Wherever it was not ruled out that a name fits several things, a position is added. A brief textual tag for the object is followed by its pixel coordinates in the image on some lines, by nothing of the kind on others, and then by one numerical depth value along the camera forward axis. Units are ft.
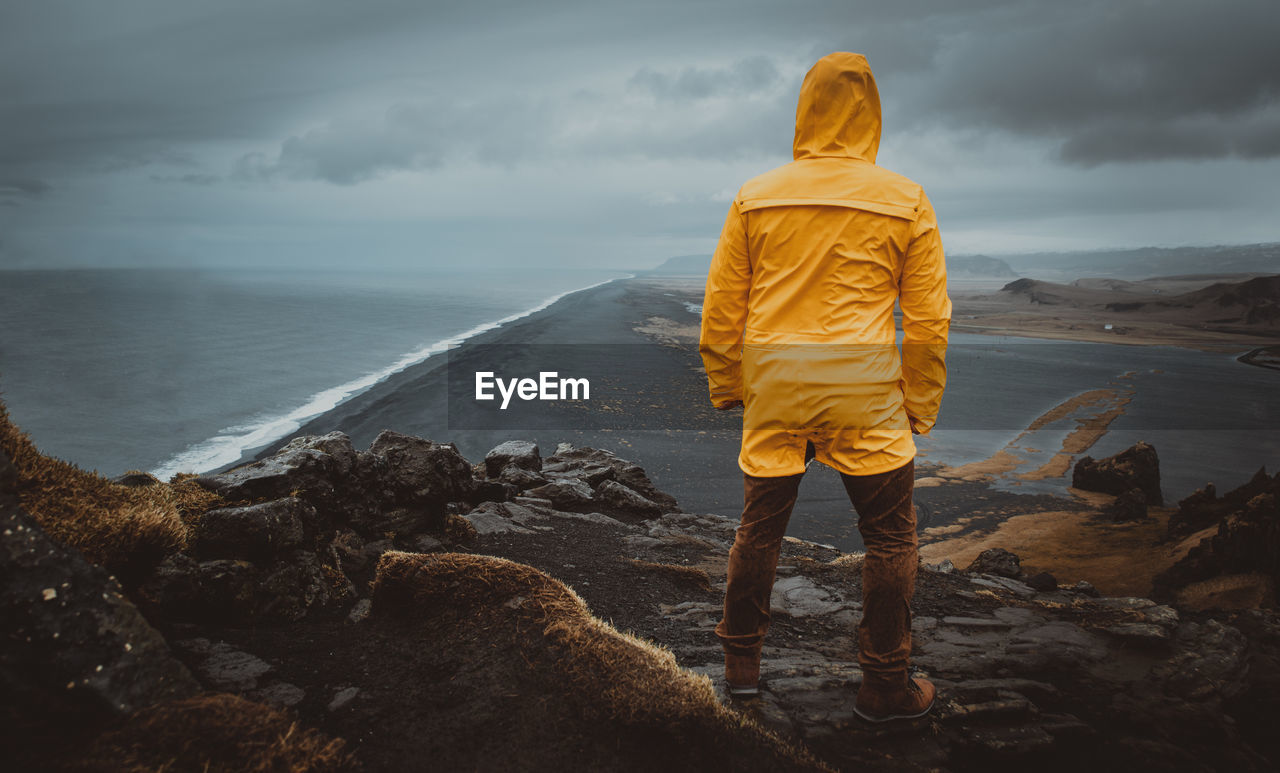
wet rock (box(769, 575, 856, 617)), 16.88
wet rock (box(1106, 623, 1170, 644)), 12.84
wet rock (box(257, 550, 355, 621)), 11.96
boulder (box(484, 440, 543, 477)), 32.94
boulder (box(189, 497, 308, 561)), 12.41
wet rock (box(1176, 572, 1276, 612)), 21.39
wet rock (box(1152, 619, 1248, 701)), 11.18
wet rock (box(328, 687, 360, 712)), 9.00
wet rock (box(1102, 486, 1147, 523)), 41.19
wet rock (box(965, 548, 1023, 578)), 26.78
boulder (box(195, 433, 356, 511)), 15.06
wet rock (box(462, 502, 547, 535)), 21.76
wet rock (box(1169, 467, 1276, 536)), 29.71
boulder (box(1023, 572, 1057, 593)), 23.67
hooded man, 8.83
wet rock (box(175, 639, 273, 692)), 9.18
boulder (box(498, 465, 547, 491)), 30.12
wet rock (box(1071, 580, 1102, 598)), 24.91
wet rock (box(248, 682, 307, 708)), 8.92
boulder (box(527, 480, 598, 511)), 28.60
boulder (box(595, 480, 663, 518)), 30.42
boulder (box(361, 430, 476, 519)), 19.10
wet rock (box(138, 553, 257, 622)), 10.76
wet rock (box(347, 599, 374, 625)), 12.20
